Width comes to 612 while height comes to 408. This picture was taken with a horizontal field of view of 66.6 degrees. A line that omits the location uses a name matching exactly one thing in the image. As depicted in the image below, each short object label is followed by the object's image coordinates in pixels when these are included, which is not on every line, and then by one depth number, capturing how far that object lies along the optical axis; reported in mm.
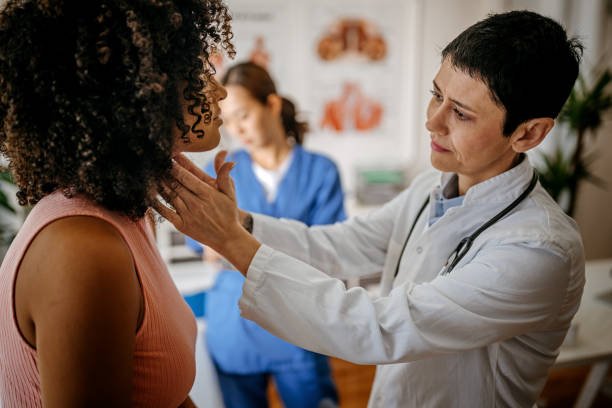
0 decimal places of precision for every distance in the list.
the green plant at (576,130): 2734
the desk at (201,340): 1642
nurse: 1808
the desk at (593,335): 1548
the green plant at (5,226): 2223
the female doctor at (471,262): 887
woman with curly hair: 647
